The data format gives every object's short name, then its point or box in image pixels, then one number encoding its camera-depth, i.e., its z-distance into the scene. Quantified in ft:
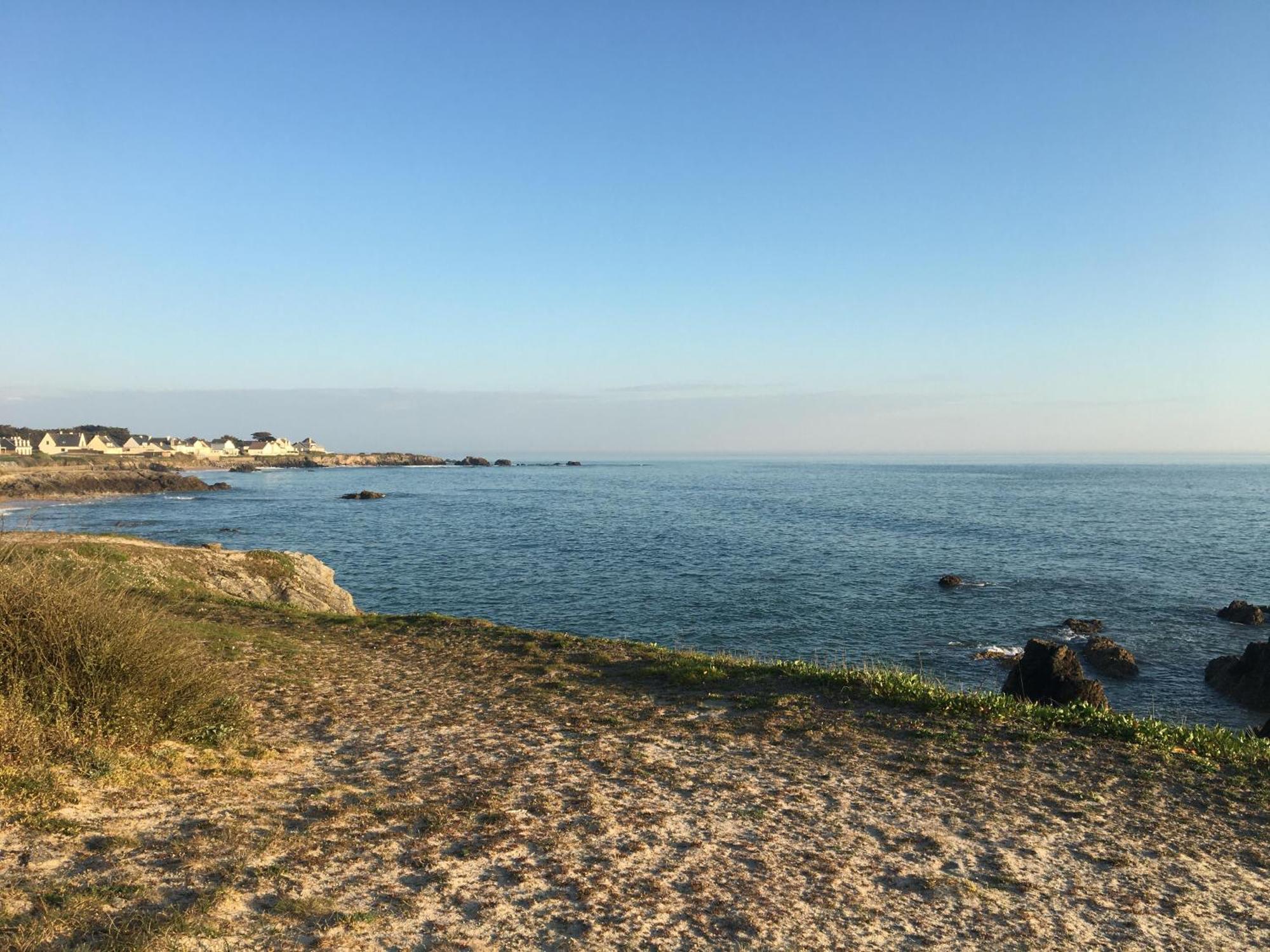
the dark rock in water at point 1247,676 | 77.30
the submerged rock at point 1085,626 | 106.63
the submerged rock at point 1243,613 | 111.65
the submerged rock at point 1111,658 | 88.53
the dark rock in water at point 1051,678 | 67.82
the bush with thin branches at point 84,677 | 29.89
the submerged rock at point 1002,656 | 90.07
